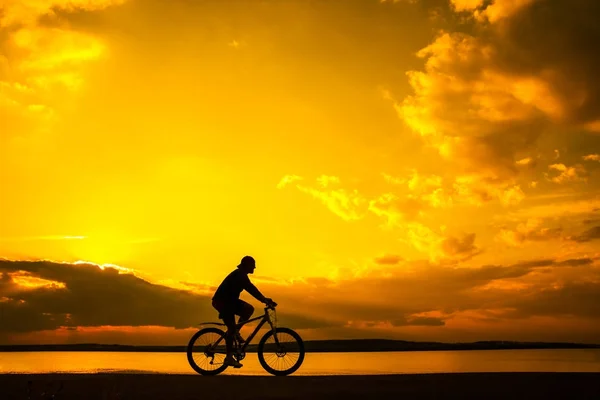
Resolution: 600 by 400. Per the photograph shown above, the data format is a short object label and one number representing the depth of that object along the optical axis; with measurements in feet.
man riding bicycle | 59.47
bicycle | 60.80
